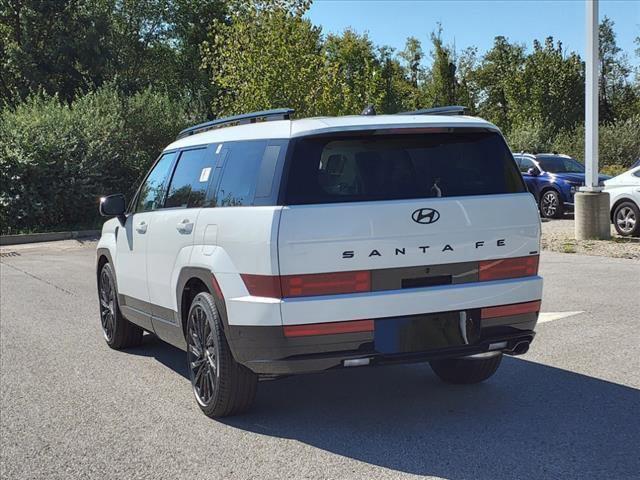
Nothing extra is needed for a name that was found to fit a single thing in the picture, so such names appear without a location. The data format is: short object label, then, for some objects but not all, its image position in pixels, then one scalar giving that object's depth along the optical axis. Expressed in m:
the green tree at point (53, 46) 33.66
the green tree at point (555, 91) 44.75
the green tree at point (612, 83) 61.53
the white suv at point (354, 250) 4.38
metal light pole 14.08
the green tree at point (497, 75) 58.25
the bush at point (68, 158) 21.16
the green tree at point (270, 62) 23.06
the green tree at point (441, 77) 46.16
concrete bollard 14.07
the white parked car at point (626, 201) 14.66
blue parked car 19.45
